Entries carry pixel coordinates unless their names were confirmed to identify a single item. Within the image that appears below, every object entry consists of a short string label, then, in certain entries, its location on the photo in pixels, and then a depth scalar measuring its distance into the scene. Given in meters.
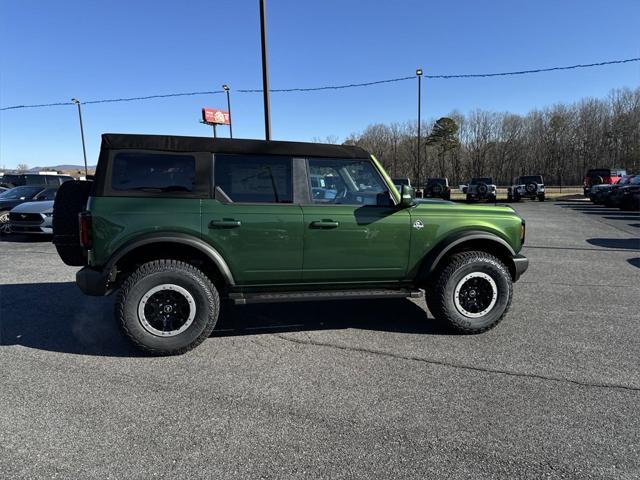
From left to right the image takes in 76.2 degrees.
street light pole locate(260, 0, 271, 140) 11.77
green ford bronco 3.63
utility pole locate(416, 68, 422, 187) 26.27
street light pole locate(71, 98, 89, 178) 36.54
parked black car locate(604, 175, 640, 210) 18.78
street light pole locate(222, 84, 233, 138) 25.96
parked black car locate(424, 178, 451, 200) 28.86
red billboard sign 25.61
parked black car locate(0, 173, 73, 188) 14.61
